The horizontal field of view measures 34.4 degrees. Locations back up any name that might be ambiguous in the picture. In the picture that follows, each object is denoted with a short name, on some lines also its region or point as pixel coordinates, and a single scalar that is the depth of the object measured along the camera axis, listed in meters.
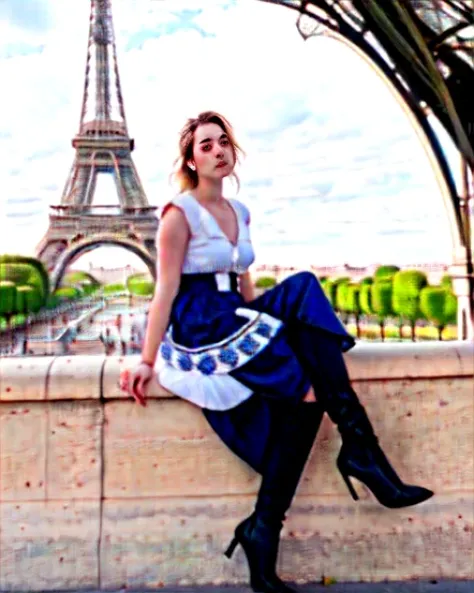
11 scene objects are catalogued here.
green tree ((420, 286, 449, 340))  27.88
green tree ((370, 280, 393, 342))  33.62
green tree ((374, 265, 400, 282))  37.28
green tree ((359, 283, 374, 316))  36.16
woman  3.01
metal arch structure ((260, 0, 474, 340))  12.78
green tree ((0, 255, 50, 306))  41.38
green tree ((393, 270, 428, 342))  30.30
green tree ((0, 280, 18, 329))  37.53
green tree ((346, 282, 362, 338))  38.12
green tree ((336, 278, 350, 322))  39.82
